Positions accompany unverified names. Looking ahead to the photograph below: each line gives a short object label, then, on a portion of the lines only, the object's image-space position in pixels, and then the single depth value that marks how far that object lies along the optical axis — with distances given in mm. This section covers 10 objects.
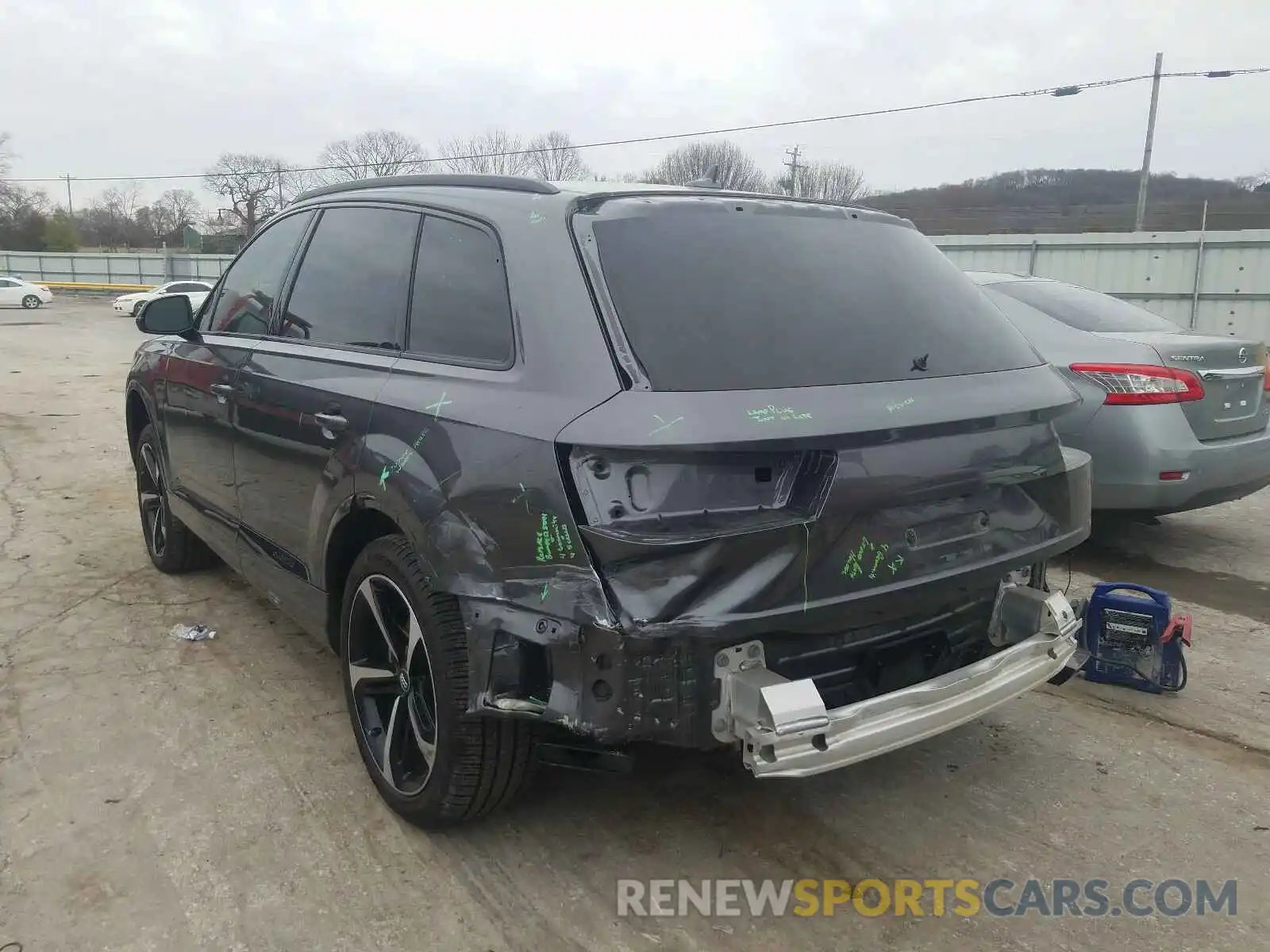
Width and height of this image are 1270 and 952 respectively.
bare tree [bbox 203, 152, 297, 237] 55406
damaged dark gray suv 2113
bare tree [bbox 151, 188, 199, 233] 65188
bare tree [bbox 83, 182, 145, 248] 68188
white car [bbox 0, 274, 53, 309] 35938
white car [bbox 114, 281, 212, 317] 30328
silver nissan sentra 4805
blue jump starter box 3672
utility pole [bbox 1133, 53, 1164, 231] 27875
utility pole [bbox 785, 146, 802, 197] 47044
